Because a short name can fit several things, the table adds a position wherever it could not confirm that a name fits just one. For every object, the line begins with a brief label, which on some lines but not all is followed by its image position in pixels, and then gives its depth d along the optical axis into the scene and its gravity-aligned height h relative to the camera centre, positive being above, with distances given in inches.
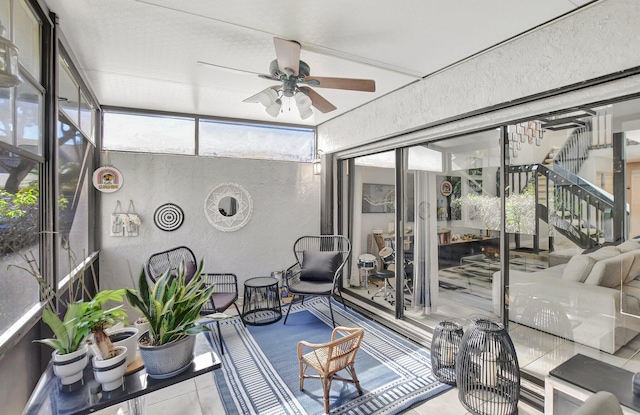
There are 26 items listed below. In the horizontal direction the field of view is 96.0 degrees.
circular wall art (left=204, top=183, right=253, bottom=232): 154.8 +2.0
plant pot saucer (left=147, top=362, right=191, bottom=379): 50.4 -28.9
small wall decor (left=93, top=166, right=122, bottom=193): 130.9 +14.7
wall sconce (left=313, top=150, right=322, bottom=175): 177.9 +28.3
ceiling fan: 80.0 +38.0
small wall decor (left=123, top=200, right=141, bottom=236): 136.0 -5.3
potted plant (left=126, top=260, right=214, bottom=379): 50.1 -20.8
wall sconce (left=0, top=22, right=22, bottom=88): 38.2 +20.1
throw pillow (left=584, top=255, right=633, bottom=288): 68.7 -14.9
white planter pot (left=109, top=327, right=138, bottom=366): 53.2 -24.2
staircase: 71.0 +5.3
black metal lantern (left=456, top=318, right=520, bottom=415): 73.6 -42.5
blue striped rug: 79.7 -52.9
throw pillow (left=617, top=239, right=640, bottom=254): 66.5 -8.3
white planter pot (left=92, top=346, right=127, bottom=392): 47.0 -26.5
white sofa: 68.9 -23.6
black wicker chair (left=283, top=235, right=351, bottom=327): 133.5 -28.1
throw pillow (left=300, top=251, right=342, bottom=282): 144.1 -28.0
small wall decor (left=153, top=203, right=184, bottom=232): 143.8 -3.2
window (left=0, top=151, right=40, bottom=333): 51.7 -4.0
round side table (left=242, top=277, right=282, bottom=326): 134.5 -45.2
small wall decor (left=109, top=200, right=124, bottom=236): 135.3 -6.2
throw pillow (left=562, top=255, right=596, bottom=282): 74.5 -15.2
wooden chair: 75.4 -40.8
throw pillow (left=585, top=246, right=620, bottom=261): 70.0 -10.6
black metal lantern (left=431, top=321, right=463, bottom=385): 90.0 -44.1
